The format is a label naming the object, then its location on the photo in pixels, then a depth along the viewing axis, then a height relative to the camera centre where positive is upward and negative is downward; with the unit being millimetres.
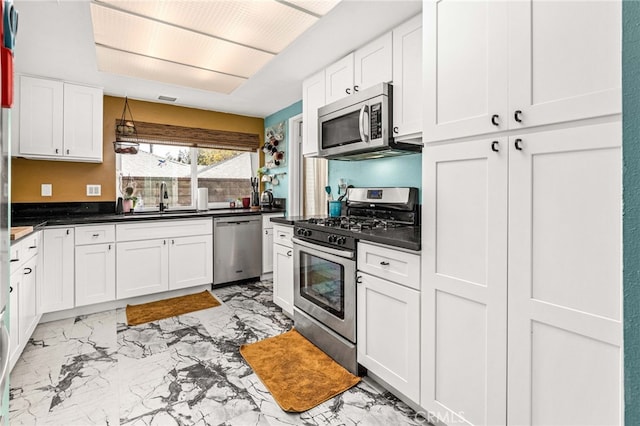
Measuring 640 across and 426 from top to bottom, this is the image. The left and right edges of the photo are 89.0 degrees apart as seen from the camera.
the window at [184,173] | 4156 +509
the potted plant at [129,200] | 3910 +124
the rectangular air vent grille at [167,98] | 3930 +1369
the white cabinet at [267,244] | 4312 -444
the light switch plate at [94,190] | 3778 +233
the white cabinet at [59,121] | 3149 +905
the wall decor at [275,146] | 4508 +919
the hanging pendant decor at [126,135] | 3615 +885
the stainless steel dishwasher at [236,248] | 4020 -477
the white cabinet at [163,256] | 3424 -514
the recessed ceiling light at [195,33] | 1955 +1228
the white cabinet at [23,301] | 2037 -640
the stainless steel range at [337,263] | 2174 -385
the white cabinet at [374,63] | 2338 +1120
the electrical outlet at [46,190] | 3525 +218
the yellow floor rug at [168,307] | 3160 -1020
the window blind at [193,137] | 4074 +995
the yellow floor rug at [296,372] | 1921 -1080
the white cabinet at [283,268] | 3000 -549
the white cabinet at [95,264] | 3182 -541
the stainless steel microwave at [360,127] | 2312 +658
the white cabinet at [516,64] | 1062 +566
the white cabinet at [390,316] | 1716 -604
